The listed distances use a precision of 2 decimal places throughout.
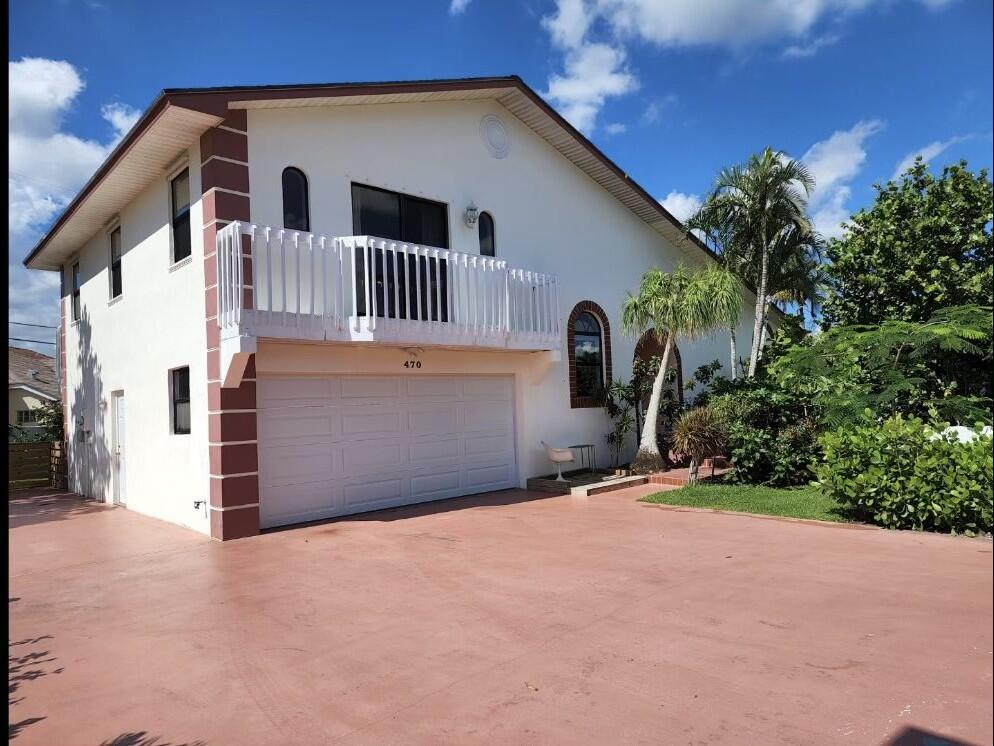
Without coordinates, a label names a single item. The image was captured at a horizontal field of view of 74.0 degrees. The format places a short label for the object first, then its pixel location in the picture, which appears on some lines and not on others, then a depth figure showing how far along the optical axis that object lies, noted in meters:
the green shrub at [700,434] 11.27
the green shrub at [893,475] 4.85
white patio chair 12.34
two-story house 9.00
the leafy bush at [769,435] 10.99
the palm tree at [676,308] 11.73
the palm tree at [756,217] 13.86
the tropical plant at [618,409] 14.16
